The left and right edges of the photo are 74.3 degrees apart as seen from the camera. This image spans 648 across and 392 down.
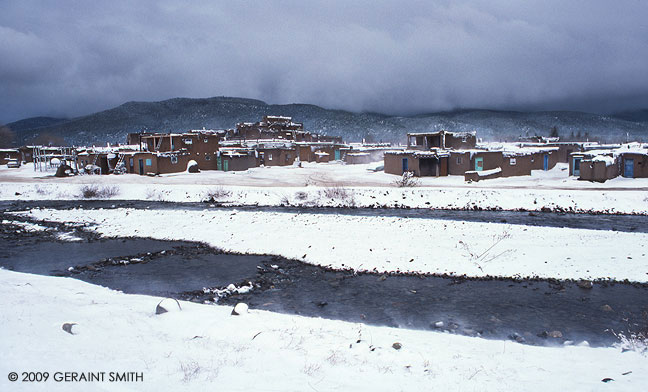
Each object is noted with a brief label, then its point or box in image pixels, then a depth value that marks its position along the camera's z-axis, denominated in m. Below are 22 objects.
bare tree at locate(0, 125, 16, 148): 110.09
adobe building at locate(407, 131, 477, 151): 54.62
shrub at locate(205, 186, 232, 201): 33.50
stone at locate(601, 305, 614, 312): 11.46
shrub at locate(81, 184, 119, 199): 35.88
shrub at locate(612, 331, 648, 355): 8.62
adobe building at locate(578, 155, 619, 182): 37.72
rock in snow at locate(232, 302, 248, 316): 9.70
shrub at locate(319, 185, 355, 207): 30.75
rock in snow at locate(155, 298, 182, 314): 9.23
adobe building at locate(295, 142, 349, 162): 78.50
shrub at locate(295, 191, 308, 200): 31.97
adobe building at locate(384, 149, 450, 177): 47.91
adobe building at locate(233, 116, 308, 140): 92.57
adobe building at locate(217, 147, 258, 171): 58.28
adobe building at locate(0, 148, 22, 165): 75.06
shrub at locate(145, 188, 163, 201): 34.84
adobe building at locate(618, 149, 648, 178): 38.91
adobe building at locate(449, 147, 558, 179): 46.66
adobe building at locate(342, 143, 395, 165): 73.50
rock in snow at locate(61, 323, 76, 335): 7.16
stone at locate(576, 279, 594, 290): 13.48
